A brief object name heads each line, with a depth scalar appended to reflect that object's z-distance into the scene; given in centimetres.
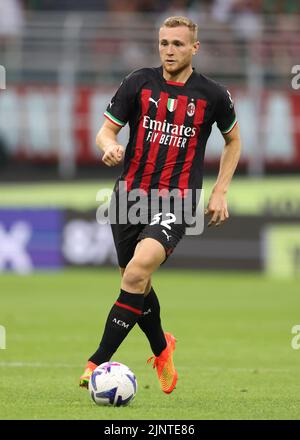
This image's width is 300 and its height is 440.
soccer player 1521
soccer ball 1418
